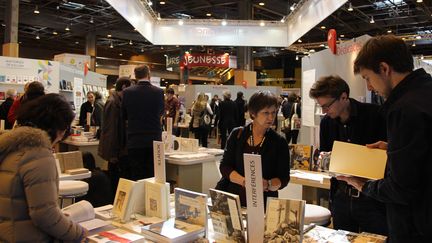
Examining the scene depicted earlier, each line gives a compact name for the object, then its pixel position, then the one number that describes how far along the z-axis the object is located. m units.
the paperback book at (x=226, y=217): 1.57
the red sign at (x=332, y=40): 5.25
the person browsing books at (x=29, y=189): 1.45
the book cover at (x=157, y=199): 2.01
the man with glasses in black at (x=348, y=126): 2.09
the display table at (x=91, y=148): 5.32
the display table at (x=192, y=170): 4.08
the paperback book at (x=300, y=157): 3.72
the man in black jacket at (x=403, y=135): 1.18
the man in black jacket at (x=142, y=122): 3.69
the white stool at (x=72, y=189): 2.92
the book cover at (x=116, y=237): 1.70
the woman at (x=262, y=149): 2.29
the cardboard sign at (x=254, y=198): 1.47
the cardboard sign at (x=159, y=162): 2.03
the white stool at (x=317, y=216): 2.25
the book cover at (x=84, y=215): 1.82
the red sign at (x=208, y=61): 12.27
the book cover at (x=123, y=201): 2.03
